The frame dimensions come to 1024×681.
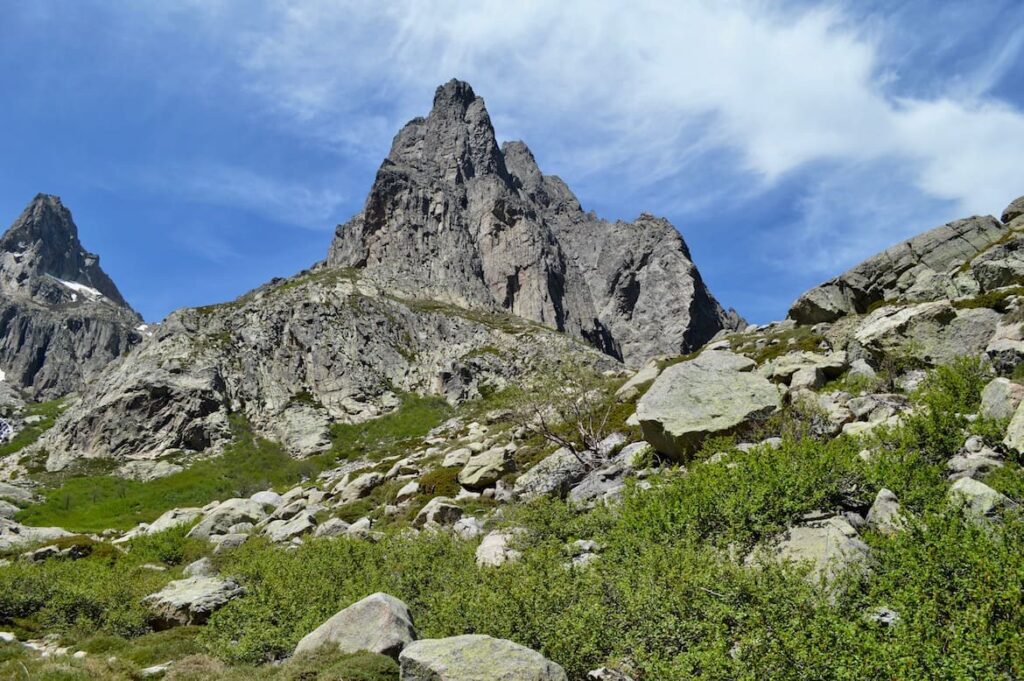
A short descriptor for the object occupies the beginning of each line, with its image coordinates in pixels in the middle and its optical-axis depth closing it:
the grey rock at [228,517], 39.81
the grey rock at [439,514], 28.09
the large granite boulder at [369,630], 12.20
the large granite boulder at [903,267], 45.41
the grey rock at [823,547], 10.34
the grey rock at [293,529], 32.84
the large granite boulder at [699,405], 23.25
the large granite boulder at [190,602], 21.25
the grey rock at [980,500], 10.51
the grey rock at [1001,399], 15.39
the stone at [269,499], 49.44
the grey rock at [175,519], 44.44
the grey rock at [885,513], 11.41
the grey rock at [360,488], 43.03
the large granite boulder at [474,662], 9.01
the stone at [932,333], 26.53
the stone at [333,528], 31.02
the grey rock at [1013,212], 50.94
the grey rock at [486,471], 34.69
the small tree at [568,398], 32.85
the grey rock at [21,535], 38.84
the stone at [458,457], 41.62
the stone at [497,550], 17.38
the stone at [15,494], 68.69
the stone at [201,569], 29.06
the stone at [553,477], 27.62
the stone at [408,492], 37.22
